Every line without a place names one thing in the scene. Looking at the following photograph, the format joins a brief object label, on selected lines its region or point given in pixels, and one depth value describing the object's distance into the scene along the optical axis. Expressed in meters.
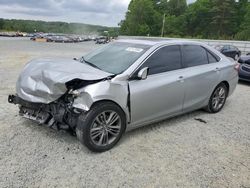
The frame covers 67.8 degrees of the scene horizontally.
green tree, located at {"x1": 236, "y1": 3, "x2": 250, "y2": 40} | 39.02
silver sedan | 2.52
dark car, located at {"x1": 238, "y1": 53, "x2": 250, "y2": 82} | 6.47
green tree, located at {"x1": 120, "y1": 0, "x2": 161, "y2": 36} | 59.14
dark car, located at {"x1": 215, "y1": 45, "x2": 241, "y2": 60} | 14.55
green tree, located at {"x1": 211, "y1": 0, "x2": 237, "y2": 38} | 50.15
